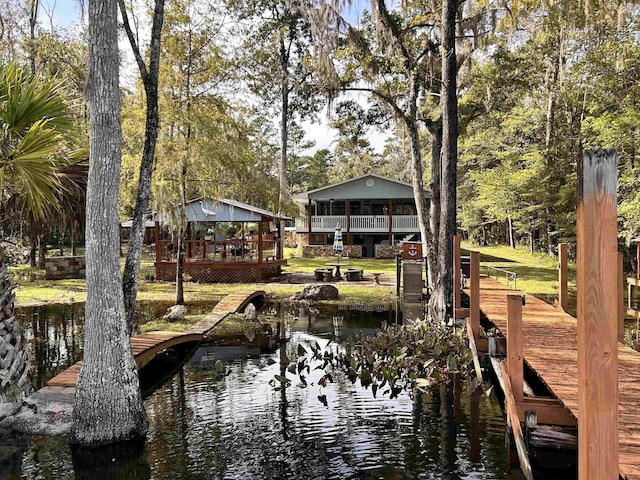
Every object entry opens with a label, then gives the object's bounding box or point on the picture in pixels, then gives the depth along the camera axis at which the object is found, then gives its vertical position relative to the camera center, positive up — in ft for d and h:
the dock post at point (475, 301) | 27.48 -3.43
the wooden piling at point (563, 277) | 30.71 -2.44
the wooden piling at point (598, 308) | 8.14 -1.18
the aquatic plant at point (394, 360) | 25.85 -6.84
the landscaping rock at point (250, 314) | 41.36 -6.06
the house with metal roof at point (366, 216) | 99.91 +5.04
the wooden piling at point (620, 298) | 23.21 -2.96
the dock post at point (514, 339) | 18.06 -3.66
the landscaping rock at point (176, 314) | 40.29 -5.85
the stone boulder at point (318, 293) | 52.80 -5.56
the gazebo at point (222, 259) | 64.95 -2.32
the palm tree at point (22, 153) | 18.16 +3.27
